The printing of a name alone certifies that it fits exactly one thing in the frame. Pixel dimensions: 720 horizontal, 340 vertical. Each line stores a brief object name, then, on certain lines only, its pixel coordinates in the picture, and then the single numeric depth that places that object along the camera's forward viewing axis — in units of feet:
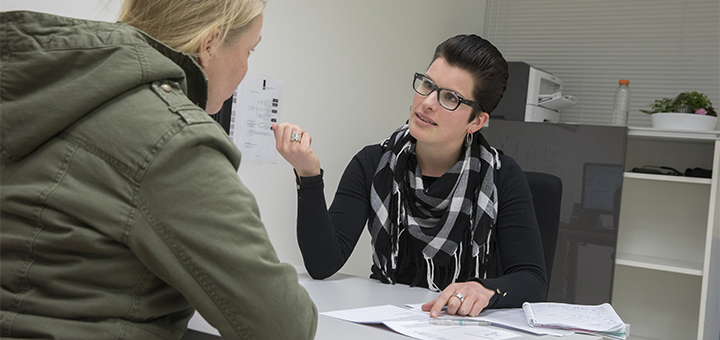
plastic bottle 10.99
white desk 3.34
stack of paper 3.86
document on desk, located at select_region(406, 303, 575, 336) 3.79
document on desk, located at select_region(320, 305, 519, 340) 3.45
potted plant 10.11
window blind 11.68
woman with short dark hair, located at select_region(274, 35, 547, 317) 5.55
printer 11.25
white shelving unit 11.43
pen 3.78
